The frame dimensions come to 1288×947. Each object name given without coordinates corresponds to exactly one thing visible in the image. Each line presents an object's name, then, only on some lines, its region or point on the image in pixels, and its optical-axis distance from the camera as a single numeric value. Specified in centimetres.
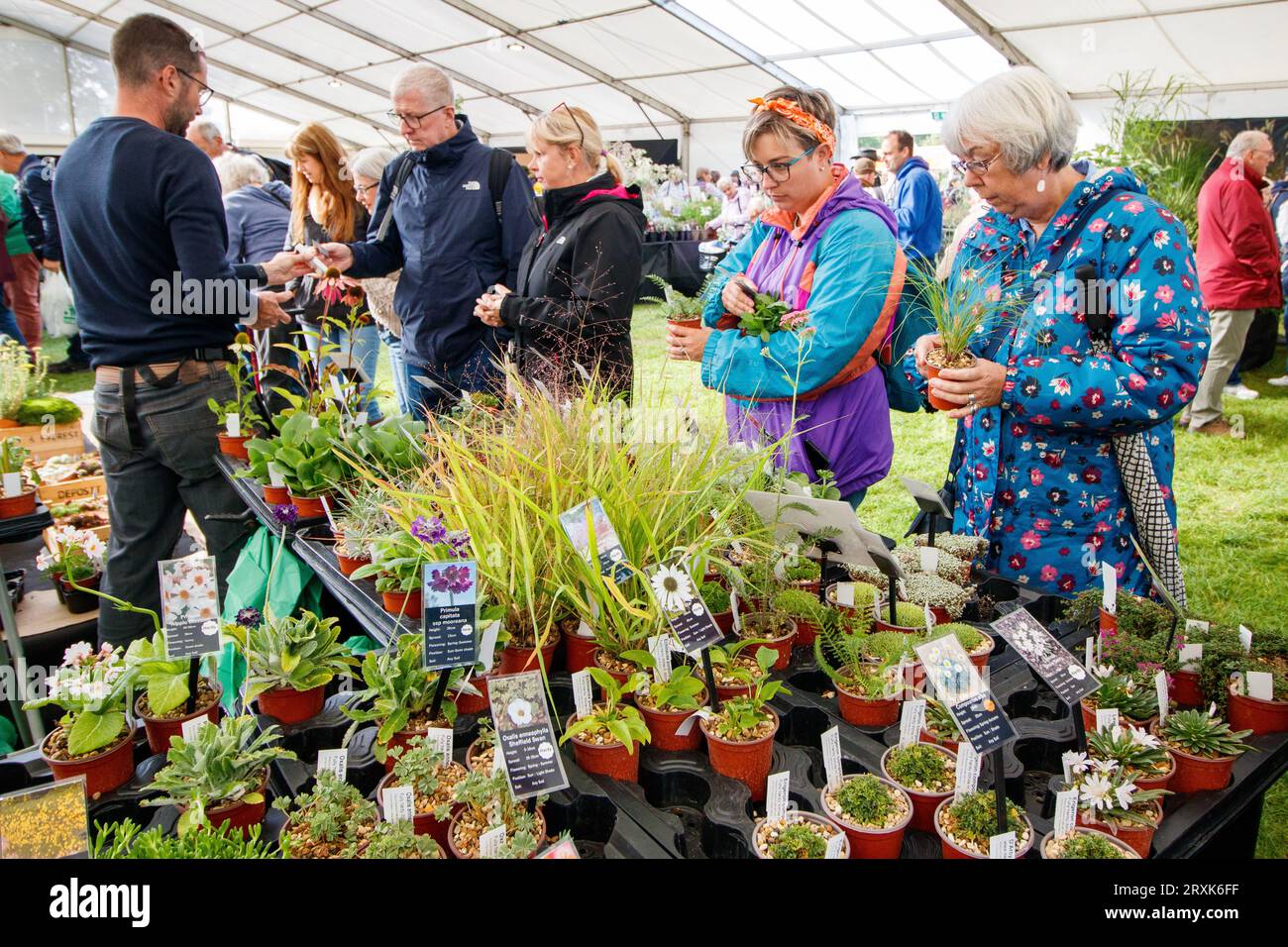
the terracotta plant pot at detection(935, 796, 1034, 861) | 118
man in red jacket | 631
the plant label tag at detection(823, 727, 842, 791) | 136
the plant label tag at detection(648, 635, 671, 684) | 152
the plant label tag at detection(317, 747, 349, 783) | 137
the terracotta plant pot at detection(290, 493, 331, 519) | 245
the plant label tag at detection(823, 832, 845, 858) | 117
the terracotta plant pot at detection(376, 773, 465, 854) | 131
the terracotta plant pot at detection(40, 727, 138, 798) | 141
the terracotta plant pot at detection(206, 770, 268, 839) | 130
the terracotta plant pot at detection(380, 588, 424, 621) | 179
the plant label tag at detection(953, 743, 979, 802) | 128
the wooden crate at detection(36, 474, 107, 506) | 361
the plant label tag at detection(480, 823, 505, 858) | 118
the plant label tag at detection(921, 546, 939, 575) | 196
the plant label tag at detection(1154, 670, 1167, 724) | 146
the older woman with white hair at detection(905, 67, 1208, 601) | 181
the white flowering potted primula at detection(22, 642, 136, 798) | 142
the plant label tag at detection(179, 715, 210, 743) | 142
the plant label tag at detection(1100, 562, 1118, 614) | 168
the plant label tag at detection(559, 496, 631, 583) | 148
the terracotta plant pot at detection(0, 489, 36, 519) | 298
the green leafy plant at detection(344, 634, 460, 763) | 150
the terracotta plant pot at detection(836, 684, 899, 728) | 153
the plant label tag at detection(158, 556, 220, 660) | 149
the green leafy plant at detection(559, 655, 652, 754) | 137
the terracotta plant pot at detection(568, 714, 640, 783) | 140
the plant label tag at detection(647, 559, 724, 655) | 137
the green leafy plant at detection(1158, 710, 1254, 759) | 138
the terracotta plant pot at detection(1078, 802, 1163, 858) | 122
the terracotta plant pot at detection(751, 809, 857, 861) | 124
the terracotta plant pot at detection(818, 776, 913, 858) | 122
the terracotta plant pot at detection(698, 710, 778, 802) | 138
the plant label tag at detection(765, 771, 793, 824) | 126
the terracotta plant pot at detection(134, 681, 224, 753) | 153
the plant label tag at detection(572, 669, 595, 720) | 149
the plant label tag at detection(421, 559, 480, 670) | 138
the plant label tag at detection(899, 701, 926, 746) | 144
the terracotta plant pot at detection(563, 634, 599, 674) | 168
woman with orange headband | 217
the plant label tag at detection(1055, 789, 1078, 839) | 122
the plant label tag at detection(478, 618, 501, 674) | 152
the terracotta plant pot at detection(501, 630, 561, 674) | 165
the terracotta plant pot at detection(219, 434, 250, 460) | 286
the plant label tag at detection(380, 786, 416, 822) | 125
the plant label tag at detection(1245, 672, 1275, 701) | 148
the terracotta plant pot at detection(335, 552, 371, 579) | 205
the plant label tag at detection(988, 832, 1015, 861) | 116
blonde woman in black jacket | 284
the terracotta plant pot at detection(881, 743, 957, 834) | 131
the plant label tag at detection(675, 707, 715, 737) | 145
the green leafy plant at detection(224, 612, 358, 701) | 156
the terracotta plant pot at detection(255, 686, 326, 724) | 159
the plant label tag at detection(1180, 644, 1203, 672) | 159
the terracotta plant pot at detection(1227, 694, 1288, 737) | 149
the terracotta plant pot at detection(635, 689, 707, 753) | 148
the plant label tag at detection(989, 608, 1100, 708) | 131
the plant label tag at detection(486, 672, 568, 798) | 123
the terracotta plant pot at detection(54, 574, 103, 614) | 282
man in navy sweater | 243
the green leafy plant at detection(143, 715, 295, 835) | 131
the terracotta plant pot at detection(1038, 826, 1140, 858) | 118
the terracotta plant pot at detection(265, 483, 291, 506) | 252
